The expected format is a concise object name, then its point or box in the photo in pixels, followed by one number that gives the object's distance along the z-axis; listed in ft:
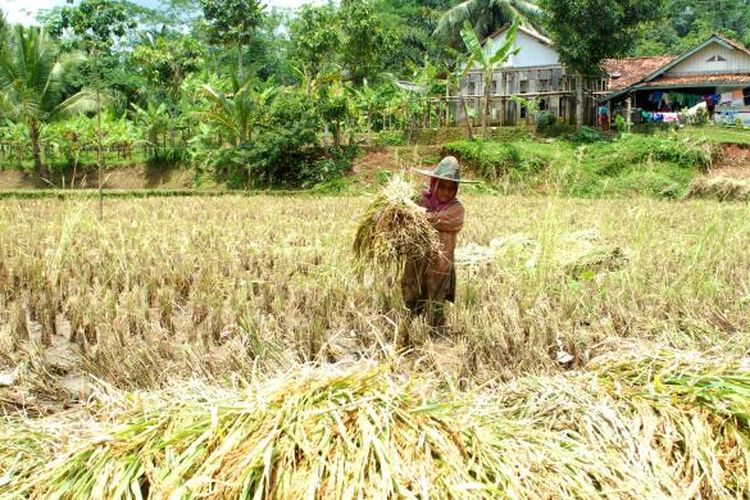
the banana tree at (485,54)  56.75
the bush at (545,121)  65.36
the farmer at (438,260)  12.77
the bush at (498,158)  53.11
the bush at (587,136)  60.20
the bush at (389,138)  63.16
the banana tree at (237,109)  54.29
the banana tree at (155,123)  67.15
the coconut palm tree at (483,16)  86.79
